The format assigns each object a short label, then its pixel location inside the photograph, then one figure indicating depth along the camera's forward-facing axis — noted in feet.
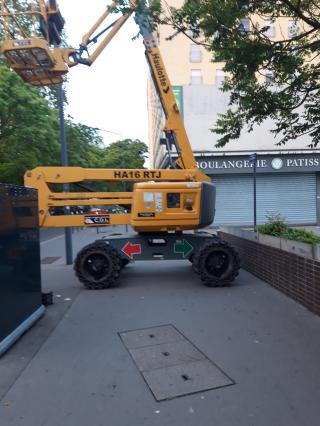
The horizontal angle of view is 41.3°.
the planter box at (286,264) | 20.36
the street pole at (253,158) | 37.14
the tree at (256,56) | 18.29
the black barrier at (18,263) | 16.58
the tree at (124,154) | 113.54
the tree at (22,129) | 48.75
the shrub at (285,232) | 24.83
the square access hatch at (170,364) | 12.96
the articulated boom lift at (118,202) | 28.02
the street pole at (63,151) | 40.01
